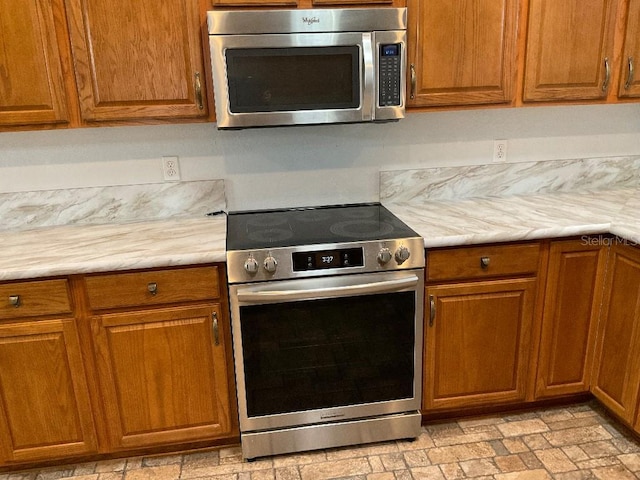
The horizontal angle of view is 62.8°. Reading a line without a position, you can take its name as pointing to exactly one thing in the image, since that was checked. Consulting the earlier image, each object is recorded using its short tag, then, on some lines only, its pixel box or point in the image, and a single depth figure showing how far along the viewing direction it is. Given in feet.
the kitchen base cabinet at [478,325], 6.59
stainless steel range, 6.12
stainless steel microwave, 6.00
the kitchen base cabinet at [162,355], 6.07
